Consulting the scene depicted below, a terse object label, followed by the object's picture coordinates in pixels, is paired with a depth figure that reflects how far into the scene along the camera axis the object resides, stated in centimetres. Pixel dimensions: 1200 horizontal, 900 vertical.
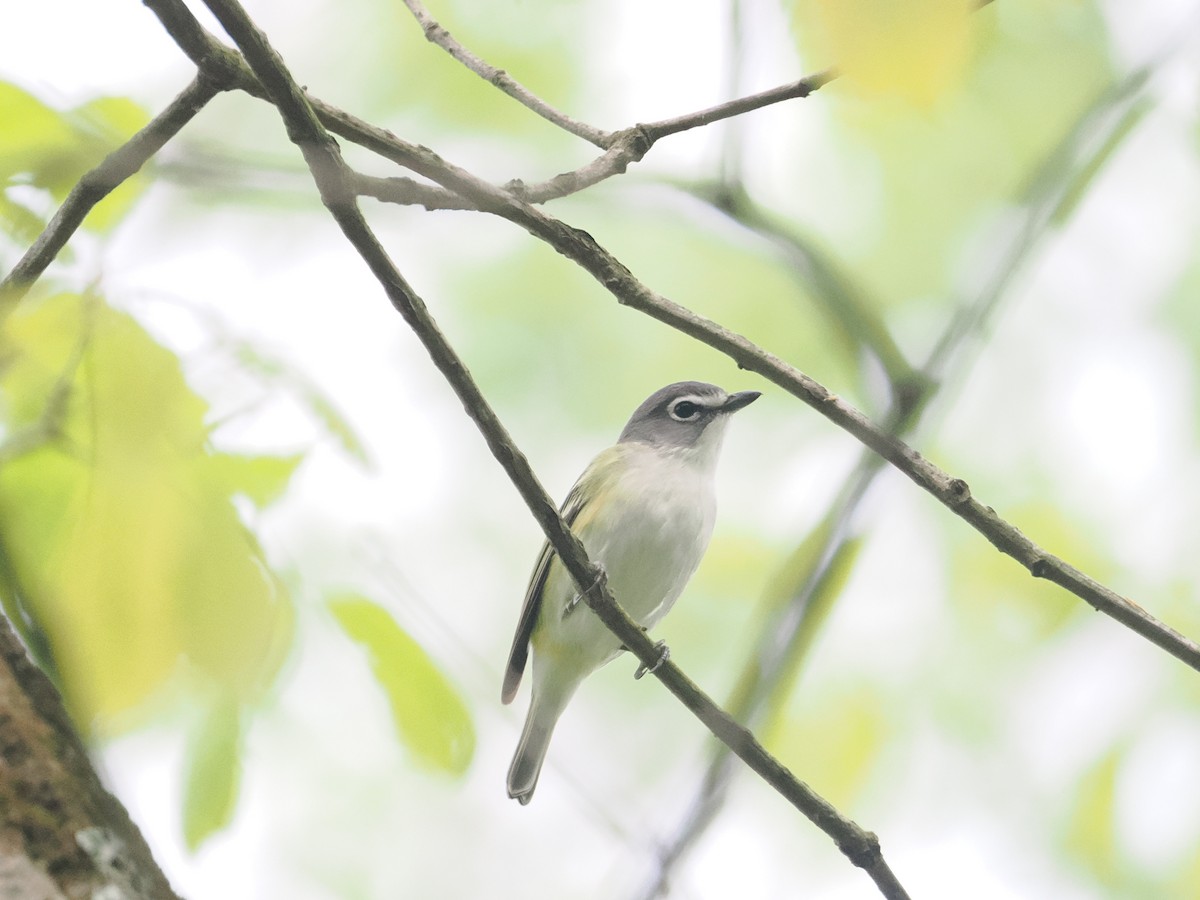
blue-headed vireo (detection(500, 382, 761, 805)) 1095
